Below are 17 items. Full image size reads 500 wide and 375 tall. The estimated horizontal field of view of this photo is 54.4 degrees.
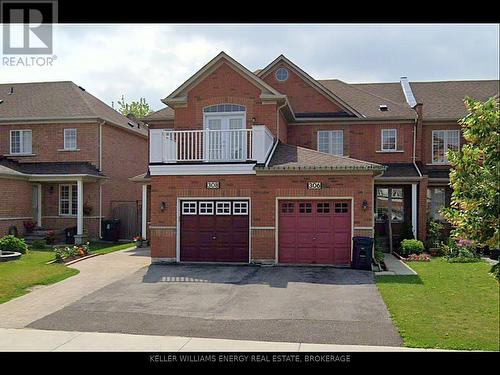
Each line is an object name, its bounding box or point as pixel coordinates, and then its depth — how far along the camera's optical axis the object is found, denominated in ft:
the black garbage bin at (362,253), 49.16
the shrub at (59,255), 55.47
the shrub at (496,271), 18.43
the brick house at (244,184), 51.93
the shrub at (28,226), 75.20
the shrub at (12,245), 59.06
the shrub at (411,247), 59.41
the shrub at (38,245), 67.97
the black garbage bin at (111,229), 77.56
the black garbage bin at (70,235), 73.67
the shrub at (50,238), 72.13
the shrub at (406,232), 65.51
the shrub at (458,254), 36.28
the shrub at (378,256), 52.95
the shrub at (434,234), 63.83
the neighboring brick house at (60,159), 76.18
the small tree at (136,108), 190.70
